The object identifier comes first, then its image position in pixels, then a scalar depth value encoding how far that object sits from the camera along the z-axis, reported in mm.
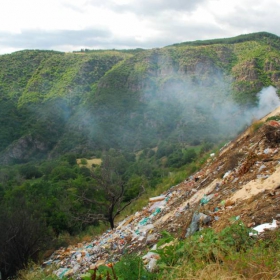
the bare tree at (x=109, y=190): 9617
